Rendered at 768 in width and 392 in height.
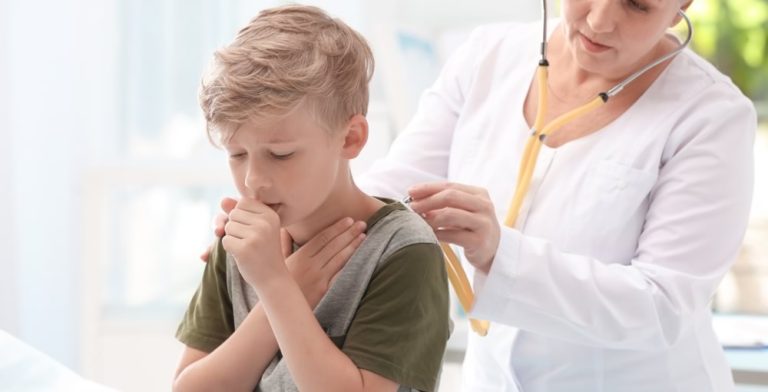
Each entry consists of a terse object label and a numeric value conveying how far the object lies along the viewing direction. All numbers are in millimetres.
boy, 1469
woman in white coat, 1692
